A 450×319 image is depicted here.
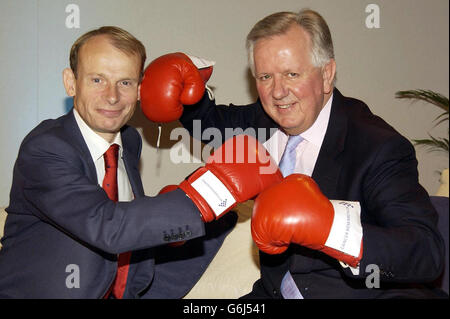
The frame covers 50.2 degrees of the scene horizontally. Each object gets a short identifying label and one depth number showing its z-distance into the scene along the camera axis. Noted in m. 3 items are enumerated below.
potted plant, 3.86
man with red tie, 1.71
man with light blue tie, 1.57
